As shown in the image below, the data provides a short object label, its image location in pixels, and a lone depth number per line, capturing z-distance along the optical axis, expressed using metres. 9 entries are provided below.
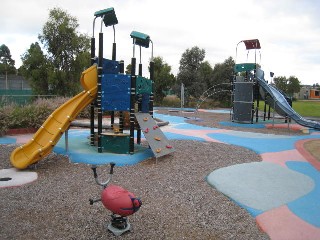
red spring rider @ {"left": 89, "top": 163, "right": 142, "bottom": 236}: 4.09
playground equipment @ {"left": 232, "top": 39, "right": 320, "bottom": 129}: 18.09
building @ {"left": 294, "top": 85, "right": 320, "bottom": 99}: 100.58
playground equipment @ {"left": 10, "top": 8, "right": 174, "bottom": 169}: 8.07
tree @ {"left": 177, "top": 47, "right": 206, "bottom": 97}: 35.06
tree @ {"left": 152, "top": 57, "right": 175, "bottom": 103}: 34.84
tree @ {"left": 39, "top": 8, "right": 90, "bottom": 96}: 21.73
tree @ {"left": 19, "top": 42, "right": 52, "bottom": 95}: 21.77
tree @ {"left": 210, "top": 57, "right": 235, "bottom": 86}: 35.94
